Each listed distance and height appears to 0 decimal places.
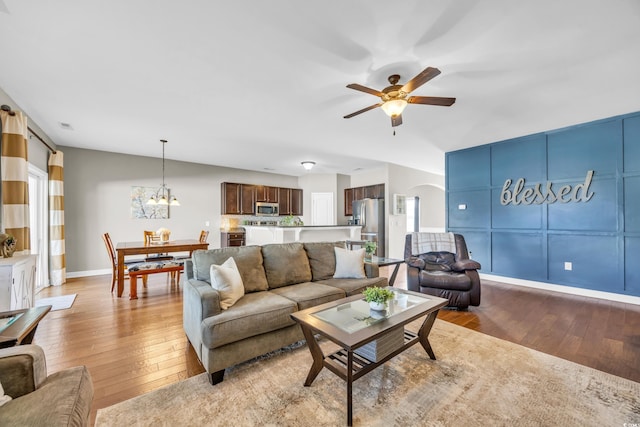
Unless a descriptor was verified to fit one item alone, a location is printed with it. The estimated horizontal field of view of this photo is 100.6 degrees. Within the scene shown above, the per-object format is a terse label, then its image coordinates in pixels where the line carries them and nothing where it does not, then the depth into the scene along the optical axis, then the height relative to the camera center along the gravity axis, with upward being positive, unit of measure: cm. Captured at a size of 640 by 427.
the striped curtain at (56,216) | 466 -4
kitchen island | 532 -45
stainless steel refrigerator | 687 -22
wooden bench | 381 -87
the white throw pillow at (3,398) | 102 -72
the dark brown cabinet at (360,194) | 713 +54
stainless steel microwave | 757 +12
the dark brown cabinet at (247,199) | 734 +39
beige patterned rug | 158 -123
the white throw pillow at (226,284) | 222 -62
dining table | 398 -56
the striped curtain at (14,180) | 279 +37
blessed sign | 408 +31
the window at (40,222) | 431 -14
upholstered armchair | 98 -74
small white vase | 198 -70
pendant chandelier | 616 +48
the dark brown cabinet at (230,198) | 709 +41
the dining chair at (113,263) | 416 -78
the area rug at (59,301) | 353 -123
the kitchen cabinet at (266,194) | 764 +56
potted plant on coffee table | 197 -63
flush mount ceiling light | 638 +119
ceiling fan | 237 +110
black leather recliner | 338 -78
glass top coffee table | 163 -77
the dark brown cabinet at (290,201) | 806 +37
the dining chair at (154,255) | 450 -81
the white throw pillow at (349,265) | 321 -64
